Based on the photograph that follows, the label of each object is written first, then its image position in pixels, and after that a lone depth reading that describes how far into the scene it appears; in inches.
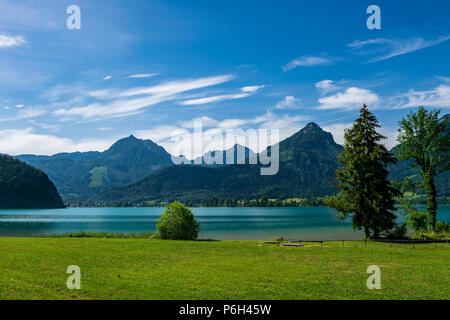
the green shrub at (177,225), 1975.9
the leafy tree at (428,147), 2140.7
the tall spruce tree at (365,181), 1865.2
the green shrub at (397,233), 1971.0
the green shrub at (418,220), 2294.5
